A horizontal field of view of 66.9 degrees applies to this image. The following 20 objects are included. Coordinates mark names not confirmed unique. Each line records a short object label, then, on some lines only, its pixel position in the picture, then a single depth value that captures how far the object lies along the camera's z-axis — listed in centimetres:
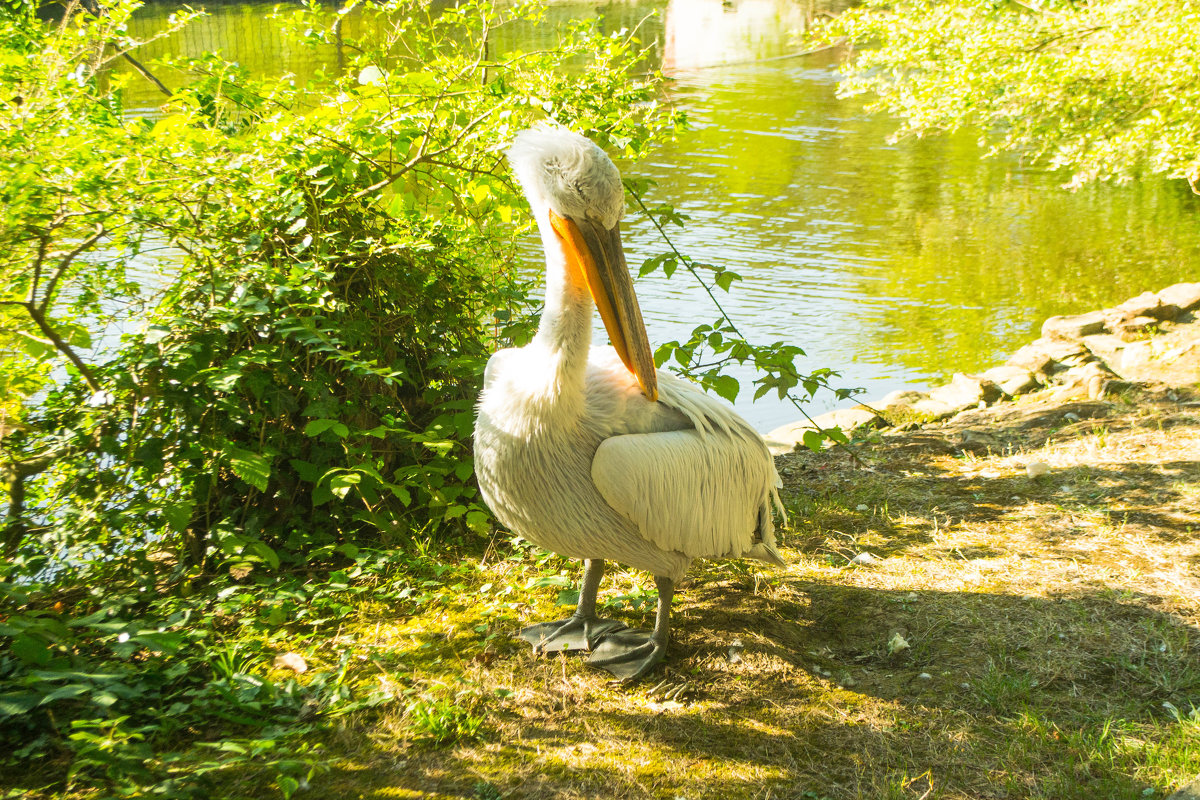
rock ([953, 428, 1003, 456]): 504
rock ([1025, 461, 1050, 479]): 455
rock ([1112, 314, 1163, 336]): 763
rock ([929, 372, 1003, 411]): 629
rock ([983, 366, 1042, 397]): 647
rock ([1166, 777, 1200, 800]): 240
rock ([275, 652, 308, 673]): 302
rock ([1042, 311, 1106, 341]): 775
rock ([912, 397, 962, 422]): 613
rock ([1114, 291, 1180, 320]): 780
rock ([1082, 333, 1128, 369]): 711
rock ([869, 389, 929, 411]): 644
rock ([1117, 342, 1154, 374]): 671
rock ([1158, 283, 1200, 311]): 798
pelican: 274
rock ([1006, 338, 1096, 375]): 684
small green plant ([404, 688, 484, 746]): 276
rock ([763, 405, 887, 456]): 571
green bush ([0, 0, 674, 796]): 274
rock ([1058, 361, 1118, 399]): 578
